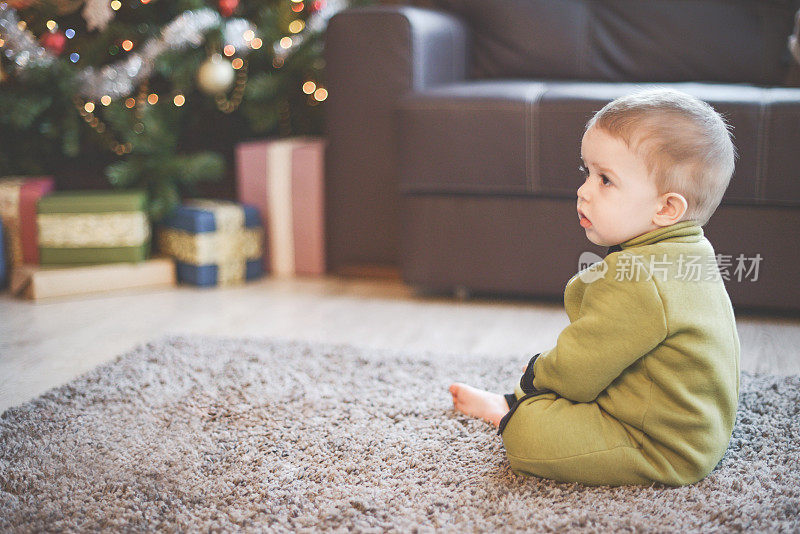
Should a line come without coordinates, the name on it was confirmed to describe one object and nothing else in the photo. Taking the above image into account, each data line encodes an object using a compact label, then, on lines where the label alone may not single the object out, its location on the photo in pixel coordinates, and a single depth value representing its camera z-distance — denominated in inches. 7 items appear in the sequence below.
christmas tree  76.9
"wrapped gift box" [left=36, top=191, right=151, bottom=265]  76.8
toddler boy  35.6
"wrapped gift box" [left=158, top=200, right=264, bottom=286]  78.4
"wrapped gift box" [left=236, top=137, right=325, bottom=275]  82.4
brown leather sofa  62.4
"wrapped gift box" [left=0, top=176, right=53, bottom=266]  79.0
